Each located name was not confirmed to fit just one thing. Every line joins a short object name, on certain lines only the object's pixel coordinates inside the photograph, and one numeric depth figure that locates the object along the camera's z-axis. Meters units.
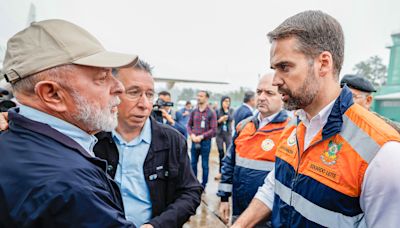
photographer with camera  4.04
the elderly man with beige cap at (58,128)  0.78
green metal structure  13.22
